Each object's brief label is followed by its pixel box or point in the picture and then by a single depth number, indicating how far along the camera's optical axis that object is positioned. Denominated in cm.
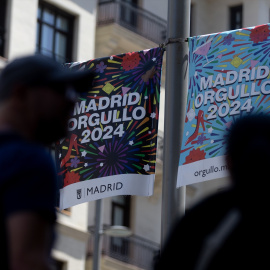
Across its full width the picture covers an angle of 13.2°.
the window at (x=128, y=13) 3372
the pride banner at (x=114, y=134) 1298
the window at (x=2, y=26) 2897
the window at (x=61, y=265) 3062
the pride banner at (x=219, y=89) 1241
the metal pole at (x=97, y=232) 2492
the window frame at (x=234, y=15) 3928
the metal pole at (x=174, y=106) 1155
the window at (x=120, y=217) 3322
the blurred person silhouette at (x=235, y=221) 436
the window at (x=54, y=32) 3041
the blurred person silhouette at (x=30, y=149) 435
